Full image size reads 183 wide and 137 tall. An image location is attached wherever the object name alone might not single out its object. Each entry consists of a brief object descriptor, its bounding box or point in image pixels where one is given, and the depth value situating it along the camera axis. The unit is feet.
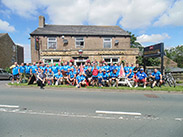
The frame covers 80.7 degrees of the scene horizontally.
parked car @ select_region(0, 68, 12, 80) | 50.77
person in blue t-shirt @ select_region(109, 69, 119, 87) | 29.14
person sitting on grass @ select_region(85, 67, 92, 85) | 29.90
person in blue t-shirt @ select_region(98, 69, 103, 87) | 29.12
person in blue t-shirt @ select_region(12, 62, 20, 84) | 32.27
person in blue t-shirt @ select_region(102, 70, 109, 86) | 29.77
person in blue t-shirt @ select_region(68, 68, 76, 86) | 30.49
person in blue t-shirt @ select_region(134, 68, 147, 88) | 28.62
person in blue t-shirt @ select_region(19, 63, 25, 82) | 33.12
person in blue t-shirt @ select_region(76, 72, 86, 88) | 28.89
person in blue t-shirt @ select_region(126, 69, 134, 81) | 29.87
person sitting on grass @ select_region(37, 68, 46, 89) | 28.55
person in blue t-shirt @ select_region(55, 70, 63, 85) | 30.86
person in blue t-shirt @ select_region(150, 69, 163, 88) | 28.25
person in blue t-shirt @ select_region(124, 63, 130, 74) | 31.00
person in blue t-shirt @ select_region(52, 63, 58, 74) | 31.83
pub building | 51.19
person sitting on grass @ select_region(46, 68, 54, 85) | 30.72
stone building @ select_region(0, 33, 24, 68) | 83.26
